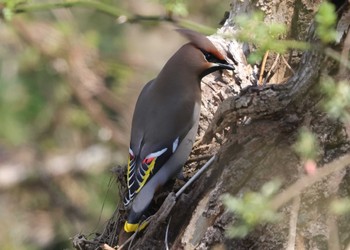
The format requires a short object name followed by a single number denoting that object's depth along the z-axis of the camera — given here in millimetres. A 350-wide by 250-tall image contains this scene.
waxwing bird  7848
